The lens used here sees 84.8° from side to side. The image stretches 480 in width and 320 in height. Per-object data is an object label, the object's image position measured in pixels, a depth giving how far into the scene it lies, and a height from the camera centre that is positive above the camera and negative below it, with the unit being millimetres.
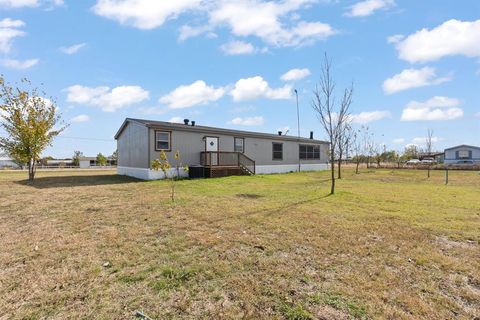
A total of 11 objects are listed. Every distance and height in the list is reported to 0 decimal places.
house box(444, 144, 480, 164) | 42756 +984
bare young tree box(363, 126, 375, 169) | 38406 +1536
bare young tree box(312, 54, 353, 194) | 10148 +2311
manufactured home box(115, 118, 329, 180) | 15312 +971
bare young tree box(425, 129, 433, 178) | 26055 +1556
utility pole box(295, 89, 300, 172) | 25969 +4318
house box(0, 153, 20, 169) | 59388 +725
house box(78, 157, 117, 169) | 60825 +729
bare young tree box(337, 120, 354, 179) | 13231 +878
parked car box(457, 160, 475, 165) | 41619 -243
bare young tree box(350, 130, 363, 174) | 30727 +1605
